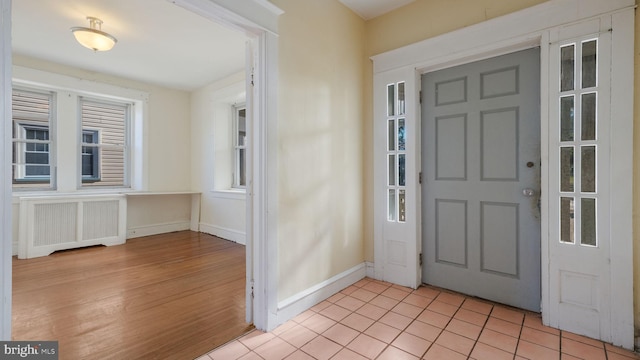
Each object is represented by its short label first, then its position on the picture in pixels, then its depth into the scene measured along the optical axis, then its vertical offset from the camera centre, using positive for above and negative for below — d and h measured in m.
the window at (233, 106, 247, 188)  5.21 +0.66
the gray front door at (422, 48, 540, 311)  2.30 +0.03
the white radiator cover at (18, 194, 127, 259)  3.78 -0.63
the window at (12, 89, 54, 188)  4.07 +0.59
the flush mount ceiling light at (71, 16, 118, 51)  2.81 +1.46
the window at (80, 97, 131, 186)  4.66 +0.65
